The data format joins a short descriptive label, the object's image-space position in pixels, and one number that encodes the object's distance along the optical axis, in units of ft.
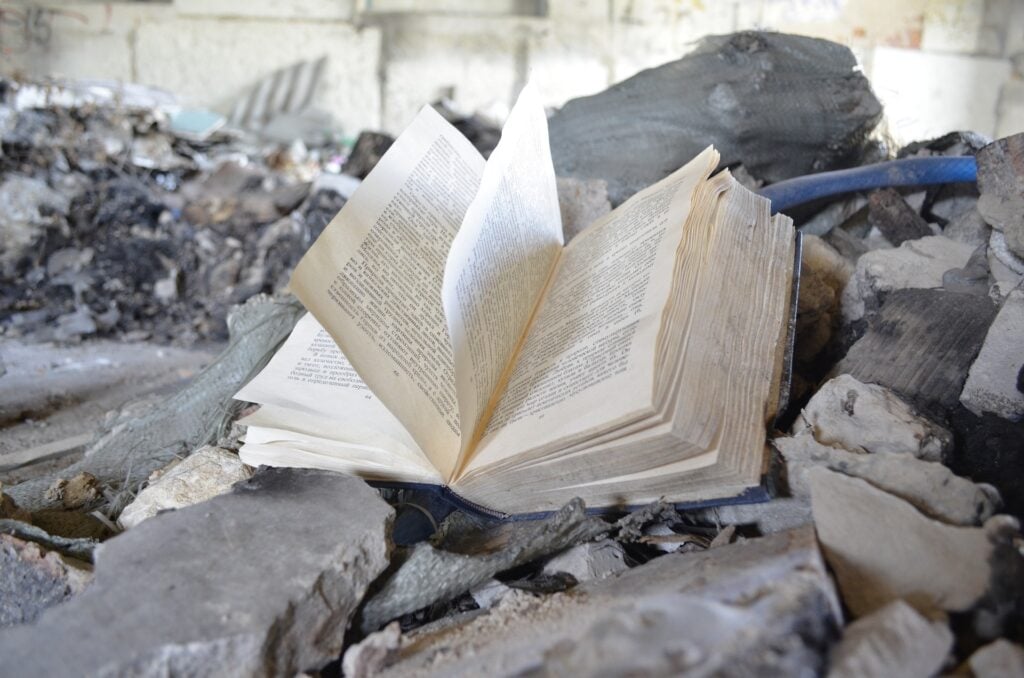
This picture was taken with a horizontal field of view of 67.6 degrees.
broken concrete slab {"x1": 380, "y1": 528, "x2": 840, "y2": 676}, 1.78
